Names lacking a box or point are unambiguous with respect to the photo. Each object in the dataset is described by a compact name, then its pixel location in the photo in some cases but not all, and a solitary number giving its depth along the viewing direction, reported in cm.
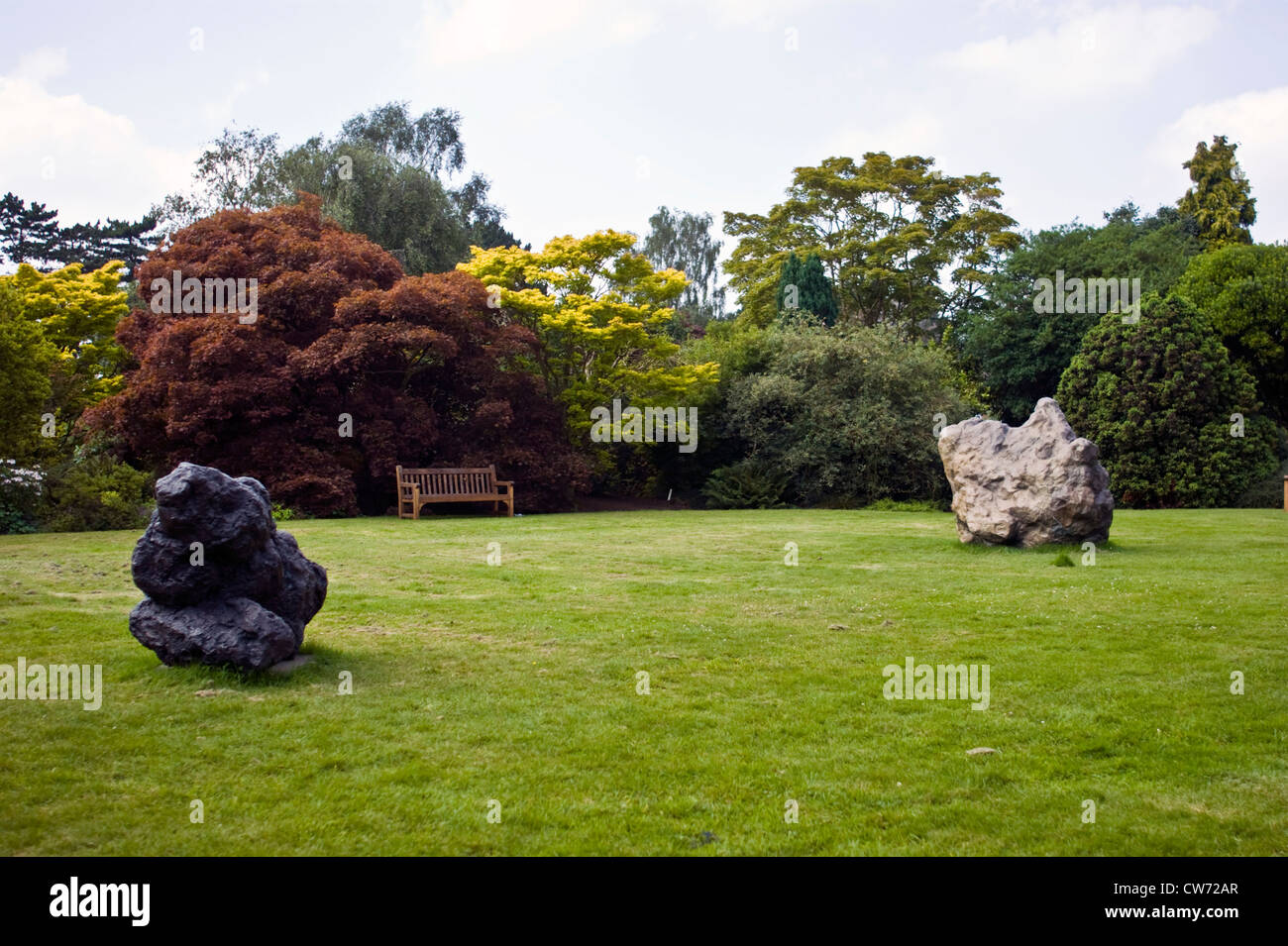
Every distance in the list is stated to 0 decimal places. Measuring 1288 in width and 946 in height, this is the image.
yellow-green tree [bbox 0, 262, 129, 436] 2145
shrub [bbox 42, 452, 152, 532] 1534
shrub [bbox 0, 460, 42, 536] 1496
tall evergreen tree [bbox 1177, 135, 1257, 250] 3434
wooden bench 1922
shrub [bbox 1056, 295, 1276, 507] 2295
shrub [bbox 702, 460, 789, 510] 2323
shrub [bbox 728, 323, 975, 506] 2327
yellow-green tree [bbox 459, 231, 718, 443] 2234
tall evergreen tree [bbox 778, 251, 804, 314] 2969
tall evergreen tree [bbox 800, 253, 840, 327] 3020
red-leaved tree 1853
